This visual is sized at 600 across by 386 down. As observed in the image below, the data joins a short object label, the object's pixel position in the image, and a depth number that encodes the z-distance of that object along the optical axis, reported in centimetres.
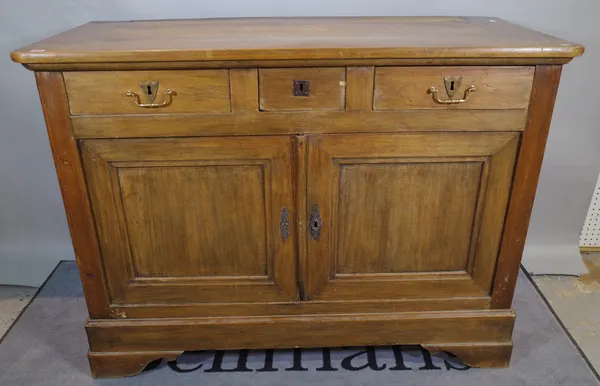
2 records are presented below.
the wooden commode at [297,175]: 121
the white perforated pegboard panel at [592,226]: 210
